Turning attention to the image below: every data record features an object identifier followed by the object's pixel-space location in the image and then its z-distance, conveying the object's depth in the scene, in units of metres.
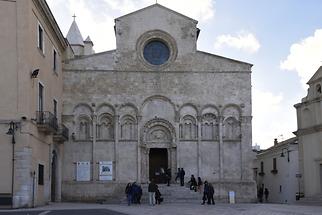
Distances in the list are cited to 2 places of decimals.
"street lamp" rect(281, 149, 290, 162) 50.71
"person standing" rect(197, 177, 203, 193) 40.66
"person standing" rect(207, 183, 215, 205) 35.69
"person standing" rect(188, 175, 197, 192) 40.19
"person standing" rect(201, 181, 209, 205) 35.75
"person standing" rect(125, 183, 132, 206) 35.19
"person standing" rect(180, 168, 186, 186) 40.97
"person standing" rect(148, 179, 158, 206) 34.09
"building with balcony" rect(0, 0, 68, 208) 29.84
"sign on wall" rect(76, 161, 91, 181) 42.03
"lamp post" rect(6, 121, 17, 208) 29.66
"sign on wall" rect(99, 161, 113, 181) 42.06
